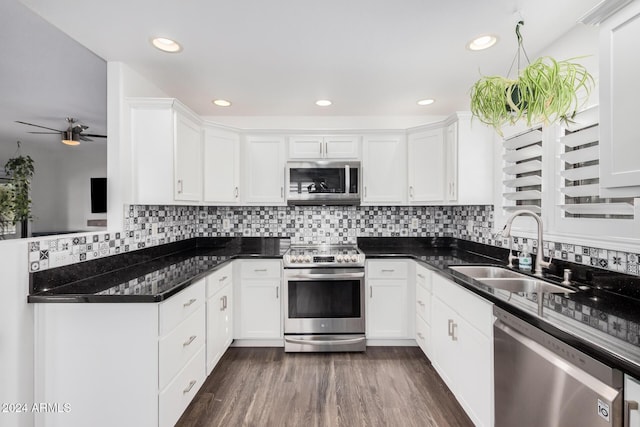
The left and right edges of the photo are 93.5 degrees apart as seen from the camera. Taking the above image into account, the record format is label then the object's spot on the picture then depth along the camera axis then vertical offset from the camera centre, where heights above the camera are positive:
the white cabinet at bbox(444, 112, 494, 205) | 2.63 +0.45
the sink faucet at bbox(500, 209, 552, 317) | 1.90 -0.19
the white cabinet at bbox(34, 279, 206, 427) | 1.51 -0.75
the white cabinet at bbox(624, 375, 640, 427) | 0.84 -0.54
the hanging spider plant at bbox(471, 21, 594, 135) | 1.31 +0.54
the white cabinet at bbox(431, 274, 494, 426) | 1.59 -0.82
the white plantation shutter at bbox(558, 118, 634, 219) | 1.55 +0.19
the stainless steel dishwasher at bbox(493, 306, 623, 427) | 0.92 -0.62
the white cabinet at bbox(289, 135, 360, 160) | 3.11 +0.68
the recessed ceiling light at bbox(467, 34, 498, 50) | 1.83 +1.06
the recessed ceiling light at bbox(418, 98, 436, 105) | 2.87 +1.07
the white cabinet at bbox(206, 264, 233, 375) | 2.25 -0.81
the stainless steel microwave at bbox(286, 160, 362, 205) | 3.02 +0.31
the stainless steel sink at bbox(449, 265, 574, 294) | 1.78 -0.45
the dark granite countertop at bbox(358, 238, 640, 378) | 0.92 -0.41
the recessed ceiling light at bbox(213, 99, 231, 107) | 2.85 +1.07
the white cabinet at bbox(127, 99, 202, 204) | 2.21 +0.48
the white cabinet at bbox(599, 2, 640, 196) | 0.99 +0.39
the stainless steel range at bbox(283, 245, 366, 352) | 2.73 -0.82
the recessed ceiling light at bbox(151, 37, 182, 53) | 1.84 +1.07
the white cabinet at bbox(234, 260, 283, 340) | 2.81 -0.85
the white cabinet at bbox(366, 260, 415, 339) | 2.81 -0.81
